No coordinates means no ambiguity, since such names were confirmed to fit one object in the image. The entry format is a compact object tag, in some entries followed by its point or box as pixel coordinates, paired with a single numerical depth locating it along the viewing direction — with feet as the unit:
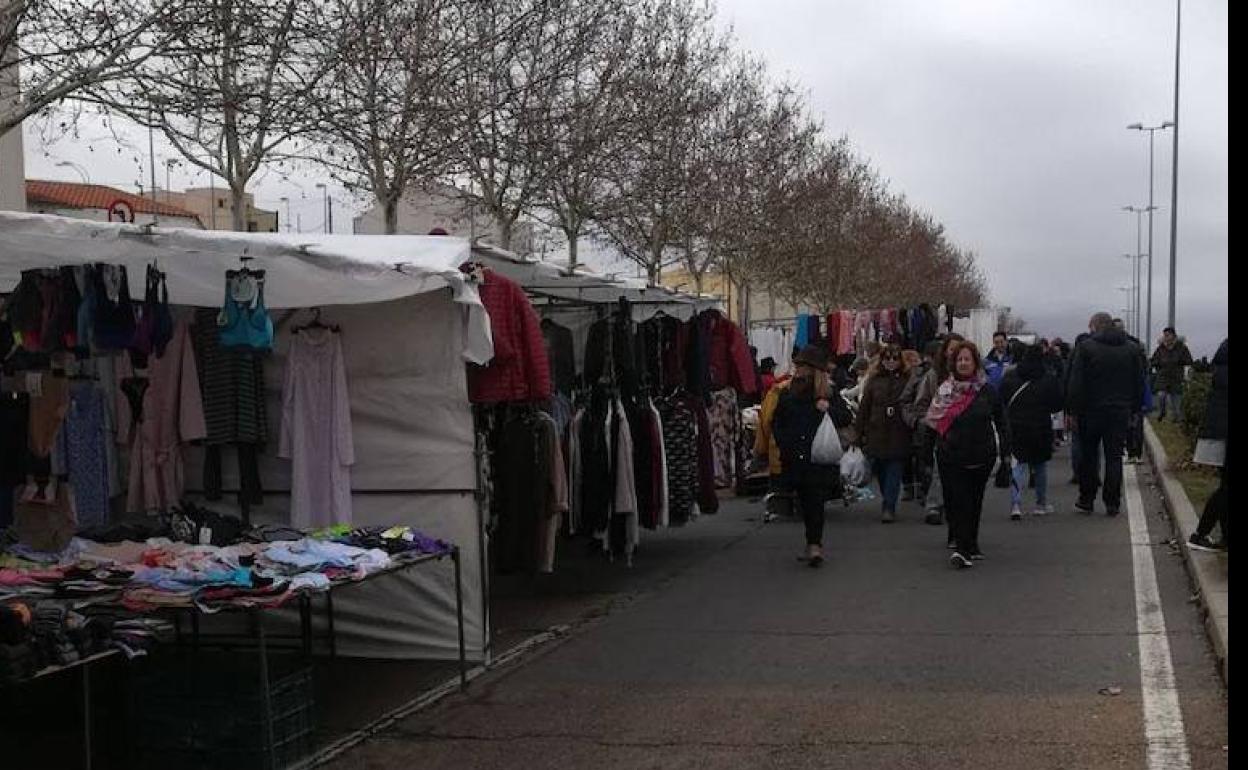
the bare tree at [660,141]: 64.59
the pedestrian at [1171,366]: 76.23
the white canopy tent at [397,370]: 21.50
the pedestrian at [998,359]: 53.21
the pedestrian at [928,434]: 41.06
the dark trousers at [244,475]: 24.62
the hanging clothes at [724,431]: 37.76
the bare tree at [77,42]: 29.07
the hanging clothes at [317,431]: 23.59
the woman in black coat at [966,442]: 32.55
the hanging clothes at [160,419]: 24.75
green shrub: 51.90
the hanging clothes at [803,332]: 64.54
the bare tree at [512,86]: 51.93
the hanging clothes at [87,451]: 24.09
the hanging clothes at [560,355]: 31.99
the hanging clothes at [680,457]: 32.91
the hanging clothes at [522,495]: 26.63
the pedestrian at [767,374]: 51.13
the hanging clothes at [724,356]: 35.65
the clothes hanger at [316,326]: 23.90
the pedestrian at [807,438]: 33.30
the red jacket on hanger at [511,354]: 23.80
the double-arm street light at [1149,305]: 137.16
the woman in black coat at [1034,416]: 42.29
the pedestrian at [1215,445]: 30.86
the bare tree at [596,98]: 58.29
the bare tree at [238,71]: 30.14
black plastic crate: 17.58
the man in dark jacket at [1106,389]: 39.99
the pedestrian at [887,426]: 42.11
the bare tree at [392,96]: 40.14
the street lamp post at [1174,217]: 107.03
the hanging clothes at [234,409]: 24.39
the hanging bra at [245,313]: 22.16
